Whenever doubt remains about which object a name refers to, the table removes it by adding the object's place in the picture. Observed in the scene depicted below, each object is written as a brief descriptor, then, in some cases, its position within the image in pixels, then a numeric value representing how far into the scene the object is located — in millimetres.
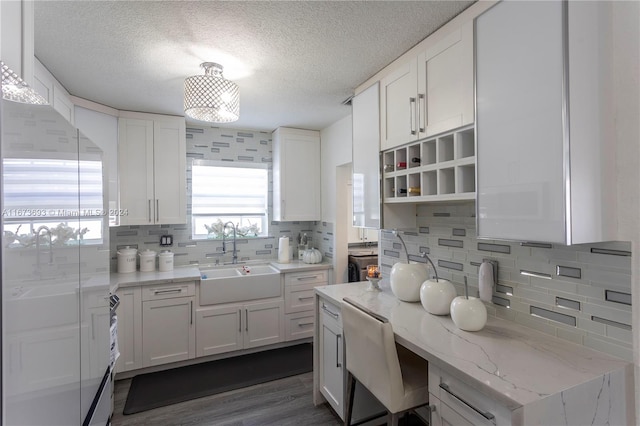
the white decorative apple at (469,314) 1465
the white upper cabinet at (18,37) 661
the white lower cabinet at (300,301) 3328
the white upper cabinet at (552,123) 1074
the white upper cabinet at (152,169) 2992
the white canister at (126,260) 3020
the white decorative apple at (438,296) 1685
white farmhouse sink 2996
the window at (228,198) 3615
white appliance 588
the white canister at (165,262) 3162
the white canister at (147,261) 3117
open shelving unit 1583
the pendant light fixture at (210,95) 1977
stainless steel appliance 3359
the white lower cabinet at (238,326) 2980
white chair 1462
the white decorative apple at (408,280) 1945
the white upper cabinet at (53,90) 1990
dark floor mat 2449
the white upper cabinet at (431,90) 1540
